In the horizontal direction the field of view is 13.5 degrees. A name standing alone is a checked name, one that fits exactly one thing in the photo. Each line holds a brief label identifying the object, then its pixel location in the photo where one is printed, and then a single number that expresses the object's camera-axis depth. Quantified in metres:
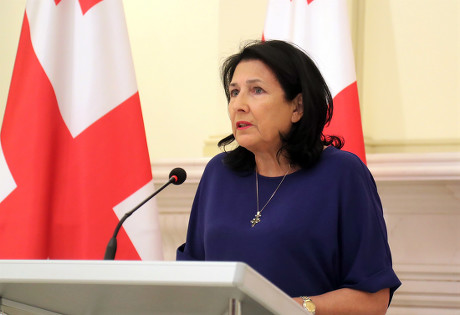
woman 3.59
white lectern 3.01
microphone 3.44
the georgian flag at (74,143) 4.17
